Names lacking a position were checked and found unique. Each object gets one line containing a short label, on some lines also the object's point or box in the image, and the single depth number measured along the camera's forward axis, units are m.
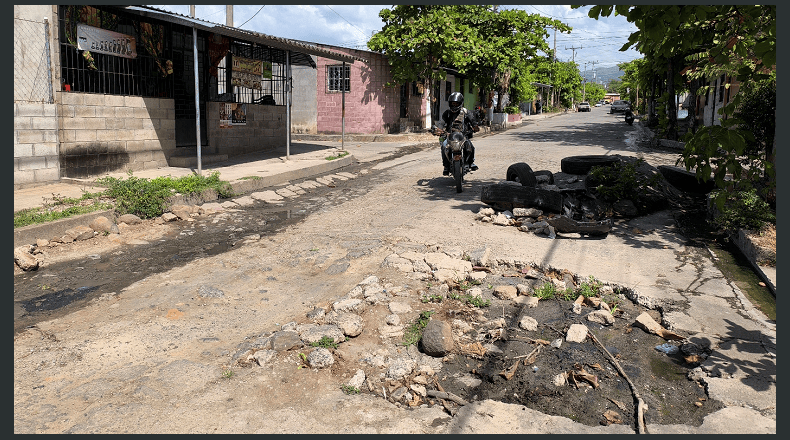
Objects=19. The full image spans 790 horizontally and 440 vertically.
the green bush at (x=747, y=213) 6.86
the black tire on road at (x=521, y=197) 7.89
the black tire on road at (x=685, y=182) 9.86
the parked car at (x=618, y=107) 60.94
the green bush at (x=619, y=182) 8.48
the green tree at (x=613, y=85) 174.18
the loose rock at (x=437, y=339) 4.00
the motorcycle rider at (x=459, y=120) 10.37
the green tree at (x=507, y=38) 25.73
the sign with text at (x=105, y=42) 10.42
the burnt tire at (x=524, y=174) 9.31
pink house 23.77
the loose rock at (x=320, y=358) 3.81
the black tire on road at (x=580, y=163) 10.77
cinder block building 9.62
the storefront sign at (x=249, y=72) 14.62
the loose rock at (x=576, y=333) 4.21
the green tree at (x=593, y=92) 99.65
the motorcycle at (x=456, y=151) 10.06
